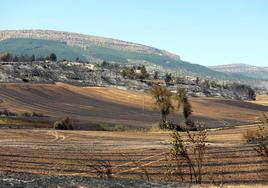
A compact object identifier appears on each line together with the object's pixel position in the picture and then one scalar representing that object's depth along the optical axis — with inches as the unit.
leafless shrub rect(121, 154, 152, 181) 1460.6
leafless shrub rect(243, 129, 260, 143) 2737.2
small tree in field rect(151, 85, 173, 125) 4311.0
